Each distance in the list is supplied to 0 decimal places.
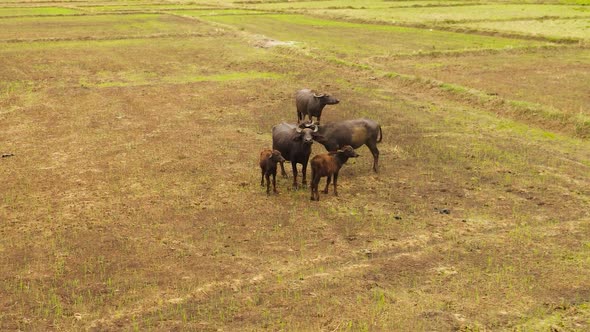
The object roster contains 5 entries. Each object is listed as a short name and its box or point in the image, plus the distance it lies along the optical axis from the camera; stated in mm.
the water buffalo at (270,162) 13523
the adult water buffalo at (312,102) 18984
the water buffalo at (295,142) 14031
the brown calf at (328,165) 13445
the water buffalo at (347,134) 15062
